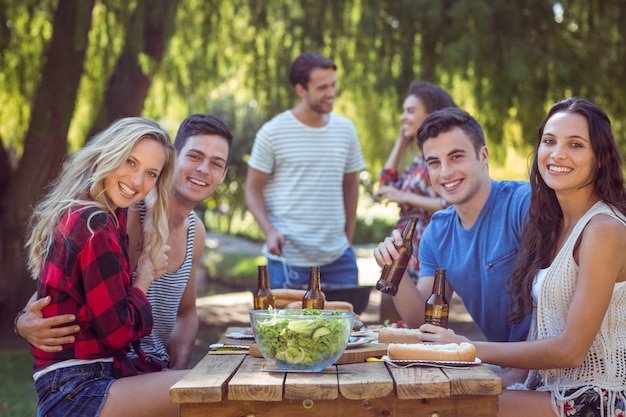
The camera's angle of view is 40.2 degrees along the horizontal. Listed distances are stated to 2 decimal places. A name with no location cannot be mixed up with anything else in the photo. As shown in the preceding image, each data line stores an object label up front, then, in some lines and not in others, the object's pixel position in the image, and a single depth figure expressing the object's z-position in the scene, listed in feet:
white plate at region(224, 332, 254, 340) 11.29
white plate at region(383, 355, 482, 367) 8.75
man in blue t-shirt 11.85
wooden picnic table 7.75
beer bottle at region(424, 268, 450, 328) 10.17
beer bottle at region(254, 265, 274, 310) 11.86
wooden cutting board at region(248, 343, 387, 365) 9.28
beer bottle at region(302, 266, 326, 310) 11.25
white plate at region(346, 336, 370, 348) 9.94
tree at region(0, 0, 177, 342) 22.54
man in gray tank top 12.17
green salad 8.29
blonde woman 9.37
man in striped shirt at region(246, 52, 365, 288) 18.94
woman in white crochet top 9.31
